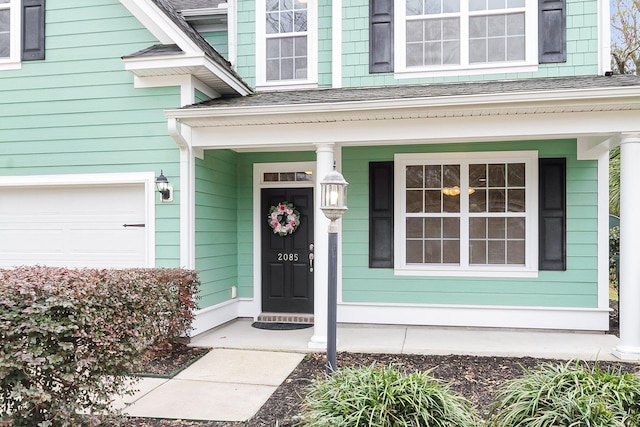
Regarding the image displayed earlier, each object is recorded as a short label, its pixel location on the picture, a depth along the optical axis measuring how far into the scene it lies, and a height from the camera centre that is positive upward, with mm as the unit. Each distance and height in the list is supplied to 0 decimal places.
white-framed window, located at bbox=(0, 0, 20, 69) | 6345 +2401
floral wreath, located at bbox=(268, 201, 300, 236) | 7070 -25
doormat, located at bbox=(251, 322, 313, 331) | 6684 -1522
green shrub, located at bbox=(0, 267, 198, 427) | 2807 -768
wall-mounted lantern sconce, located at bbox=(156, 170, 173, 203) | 5844 +350
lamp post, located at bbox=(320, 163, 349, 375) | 3889 -88
